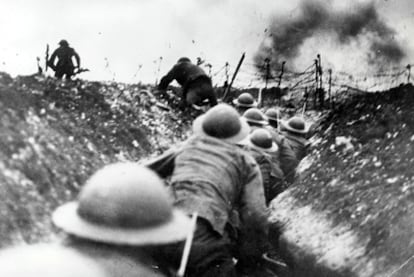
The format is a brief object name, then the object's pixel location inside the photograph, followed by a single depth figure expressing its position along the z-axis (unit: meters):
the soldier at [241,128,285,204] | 7.87
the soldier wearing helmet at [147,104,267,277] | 4.36
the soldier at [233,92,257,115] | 11.96
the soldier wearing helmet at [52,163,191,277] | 2.47
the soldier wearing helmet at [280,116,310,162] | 9.86
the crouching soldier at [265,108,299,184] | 8.77
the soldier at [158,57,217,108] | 11.88
